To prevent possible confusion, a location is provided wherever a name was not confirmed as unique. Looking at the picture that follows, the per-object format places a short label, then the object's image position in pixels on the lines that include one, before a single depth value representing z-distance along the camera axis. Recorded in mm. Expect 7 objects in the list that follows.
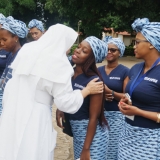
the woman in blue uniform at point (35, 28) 5871
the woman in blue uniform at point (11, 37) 3787
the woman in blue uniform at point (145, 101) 2740
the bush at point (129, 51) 36625
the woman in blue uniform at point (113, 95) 3852
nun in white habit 2629
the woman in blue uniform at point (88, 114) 2926
